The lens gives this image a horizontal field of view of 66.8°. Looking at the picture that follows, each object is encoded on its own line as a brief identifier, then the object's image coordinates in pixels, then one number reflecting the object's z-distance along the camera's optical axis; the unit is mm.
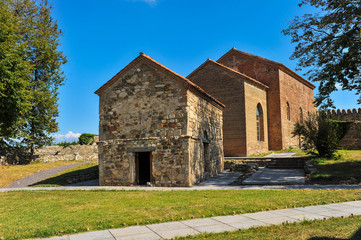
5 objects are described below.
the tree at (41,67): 26578
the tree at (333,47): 14273
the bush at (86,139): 35688
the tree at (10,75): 17797
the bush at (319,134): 17734
